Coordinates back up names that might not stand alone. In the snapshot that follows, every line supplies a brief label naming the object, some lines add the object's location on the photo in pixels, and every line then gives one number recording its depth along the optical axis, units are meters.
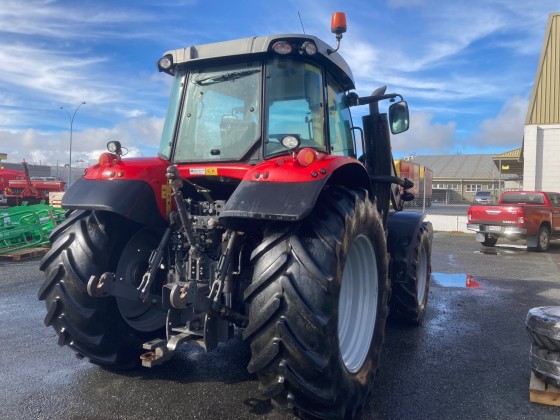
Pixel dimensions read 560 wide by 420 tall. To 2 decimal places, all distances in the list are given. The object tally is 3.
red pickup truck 13.15
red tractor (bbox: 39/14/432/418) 2.70
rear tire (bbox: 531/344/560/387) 3.42
